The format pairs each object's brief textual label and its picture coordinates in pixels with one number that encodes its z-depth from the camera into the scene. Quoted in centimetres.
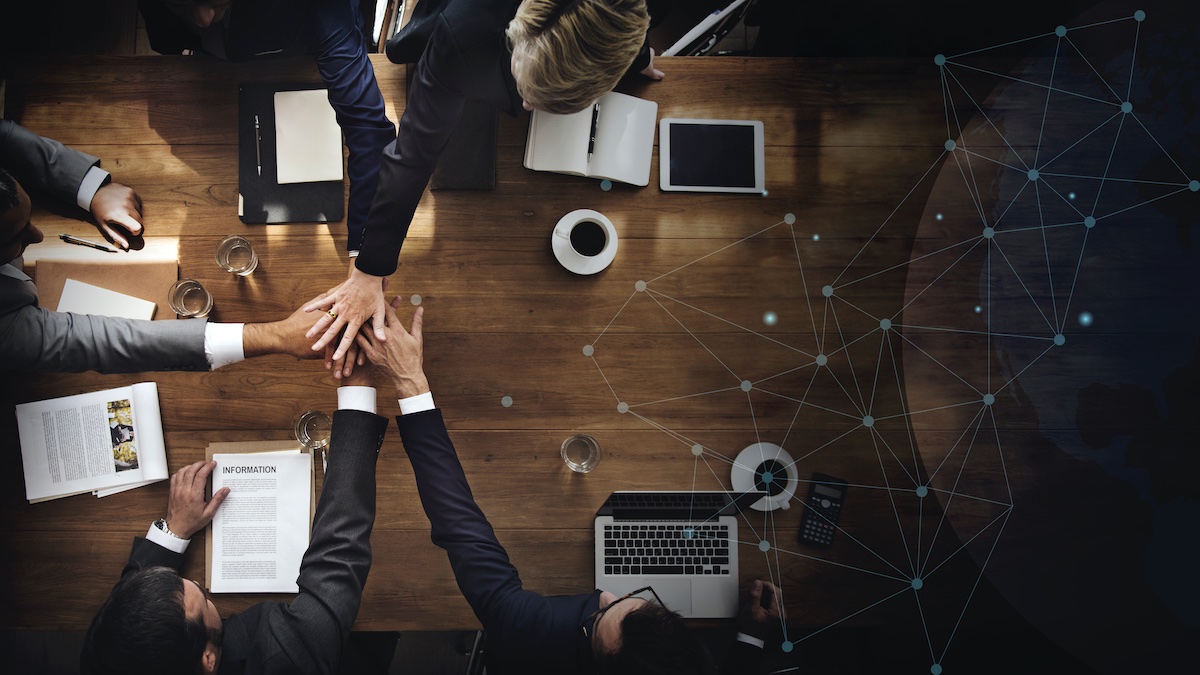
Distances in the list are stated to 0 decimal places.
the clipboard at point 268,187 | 153
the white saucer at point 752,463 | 151
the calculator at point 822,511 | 150
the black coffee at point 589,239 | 152
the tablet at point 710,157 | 155
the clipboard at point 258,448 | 148
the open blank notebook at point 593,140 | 151
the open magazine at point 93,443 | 147
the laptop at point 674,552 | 148
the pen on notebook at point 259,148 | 153
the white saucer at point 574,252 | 149
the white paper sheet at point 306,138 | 152
